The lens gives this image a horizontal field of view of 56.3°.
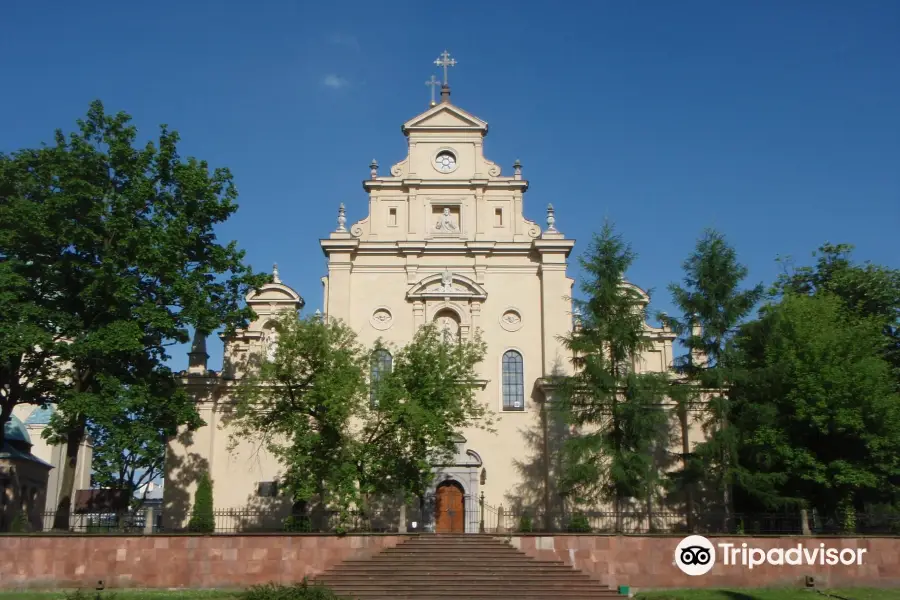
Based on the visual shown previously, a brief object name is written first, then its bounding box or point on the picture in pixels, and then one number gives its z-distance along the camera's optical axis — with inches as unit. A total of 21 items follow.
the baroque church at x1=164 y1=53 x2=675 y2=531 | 1327.5
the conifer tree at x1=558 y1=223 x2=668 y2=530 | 1128.2
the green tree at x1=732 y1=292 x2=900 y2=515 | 1105.4
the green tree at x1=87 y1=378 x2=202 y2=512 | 1076.5
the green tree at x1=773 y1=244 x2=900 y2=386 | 1418.6
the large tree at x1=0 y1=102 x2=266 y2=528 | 1091.9
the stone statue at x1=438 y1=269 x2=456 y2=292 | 1392.7
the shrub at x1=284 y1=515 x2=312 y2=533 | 1138.0
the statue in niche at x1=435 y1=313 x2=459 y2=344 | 1393.9
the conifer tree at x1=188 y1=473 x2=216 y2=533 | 1157.7
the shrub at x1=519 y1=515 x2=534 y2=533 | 1179.3
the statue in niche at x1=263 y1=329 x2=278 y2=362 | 1388.0
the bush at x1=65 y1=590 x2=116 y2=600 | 807.1
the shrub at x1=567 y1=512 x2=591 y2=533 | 1130.5
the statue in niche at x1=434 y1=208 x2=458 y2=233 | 1440.7
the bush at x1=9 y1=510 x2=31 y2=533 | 1076.5
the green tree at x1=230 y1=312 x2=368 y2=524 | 1075.3
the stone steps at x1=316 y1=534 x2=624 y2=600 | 958.7
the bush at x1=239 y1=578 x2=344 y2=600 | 816.3
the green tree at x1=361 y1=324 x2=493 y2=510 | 1085.8
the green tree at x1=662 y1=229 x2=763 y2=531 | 1205.1
